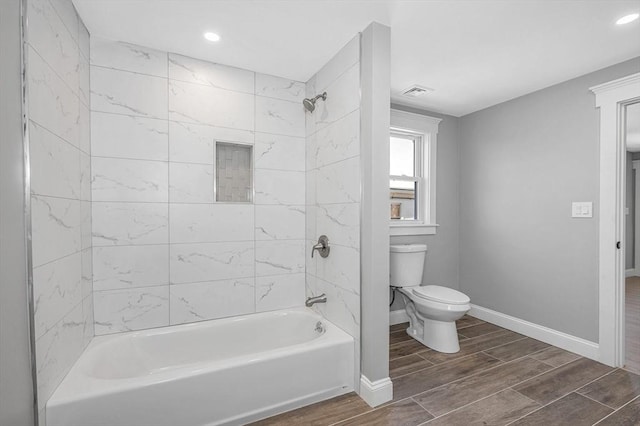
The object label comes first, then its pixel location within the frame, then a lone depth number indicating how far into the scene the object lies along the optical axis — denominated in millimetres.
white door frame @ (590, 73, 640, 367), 2256
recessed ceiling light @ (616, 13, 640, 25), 1736
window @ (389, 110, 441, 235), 3274
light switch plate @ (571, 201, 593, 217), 2420
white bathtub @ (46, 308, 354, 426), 1404
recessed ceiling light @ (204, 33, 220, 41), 1948
